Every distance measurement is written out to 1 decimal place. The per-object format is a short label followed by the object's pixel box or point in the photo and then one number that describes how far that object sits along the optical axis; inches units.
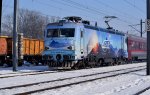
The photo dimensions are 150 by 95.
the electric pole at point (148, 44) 909.8
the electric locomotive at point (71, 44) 1018.1
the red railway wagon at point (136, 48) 1712.6
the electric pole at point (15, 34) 1008.2
